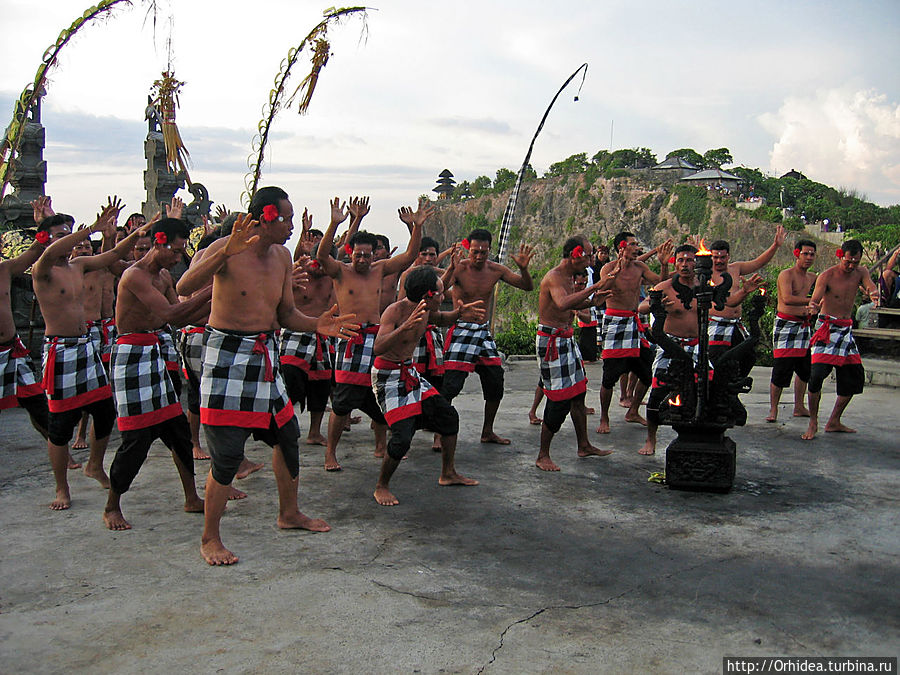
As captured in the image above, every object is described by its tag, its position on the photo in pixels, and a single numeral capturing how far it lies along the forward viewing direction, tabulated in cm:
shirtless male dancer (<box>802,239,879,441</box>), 712
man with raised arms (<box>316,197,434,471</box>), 595
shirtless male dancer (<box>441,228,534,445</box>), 654
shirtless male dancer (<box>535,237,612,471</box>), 593
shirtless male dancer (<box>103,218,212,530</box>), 457
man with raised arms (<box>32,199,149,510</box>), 502
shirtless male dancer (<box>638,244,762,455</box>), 624
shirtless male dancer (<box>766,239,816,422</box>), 749
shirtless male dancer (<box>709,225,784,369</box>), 714
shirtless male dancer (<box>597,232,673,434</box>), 712
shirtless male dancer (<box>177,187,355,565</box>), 409
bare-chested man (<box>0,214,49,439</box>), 540
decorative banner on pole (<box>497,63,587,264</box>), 1368
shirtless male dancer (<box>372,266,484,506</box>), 505
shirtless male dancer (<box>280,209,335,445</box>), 648
